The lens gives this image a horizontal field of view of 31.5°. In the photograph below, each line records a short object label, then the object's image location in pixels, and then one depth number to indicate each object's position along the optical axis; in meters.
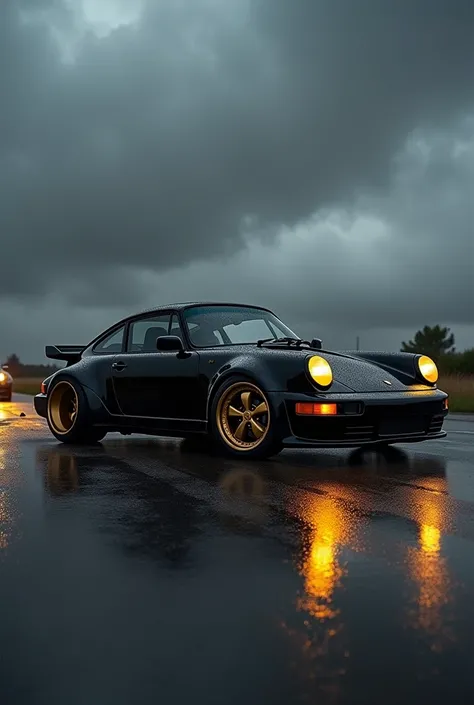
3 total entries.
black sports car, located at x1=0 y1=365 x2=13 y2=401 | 22.86
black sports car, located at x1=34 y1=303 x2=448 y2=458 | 6.64
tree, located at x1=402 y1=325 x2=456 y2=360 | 88.56
